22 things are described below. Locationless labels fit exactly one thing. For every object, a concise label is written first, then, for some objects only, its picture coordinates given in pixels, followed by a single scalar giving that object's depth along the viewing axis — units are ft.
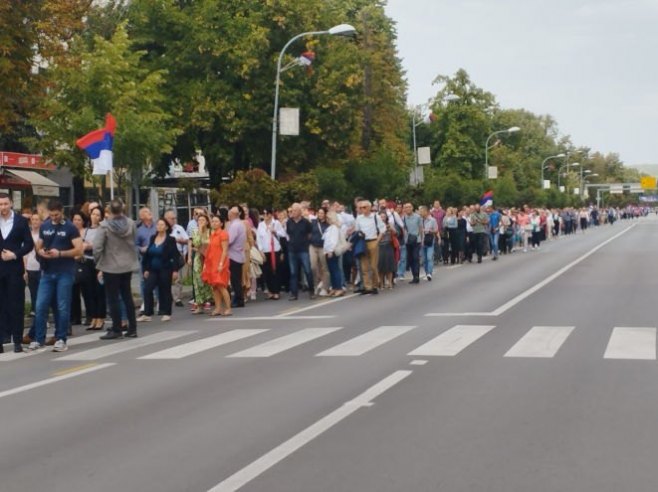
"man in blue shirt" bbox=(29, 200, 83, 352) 44.21
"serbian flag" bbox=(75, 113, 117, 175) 71.36
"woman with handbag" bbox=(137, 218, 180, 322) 54.90
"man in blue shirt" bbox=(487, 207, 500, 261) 123.13
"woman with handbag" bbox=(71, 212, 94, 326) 52.31
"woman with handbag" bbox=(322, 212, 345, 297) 69.26
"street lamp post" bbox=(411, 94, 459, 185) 184.59
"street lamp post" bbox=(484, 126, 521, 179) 250.62
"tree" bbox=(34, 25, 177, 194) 114.52
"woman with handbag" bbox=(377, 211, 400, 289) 73.15
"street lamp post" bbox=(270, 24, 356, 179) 115.24
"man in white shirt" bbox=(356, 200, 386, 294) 71.46
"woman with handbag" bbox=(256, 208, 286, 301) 70.03
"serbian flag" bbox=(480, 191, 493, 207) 144.97
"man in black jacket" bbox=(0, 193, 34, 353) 43.34
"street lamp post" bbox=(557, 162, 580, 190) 466.29
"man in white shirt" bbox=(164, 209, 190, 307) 59.88
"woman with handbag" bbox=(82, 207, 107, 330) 52.44
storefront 133.80
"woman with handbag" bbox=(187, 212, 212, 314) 60.64
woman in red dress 57.93
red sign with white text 131.85
